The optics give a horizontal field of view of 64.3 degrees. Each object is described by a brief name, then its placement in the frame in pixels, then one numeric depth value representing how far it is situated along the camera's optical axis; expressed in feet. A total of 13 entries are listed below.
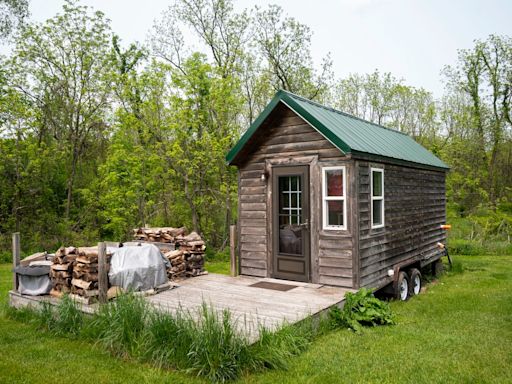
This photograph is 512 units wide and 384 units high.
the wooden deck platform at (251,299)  19.35
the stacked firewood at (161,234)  31.37
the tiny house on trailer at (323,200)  24.61
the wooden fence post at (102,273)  21.85
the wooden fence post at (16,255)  25.02
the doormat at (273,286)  24.98
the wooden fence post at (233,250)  29.73
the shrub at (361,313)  20.85
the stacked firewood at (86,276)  21.94
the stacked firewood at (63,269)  23.29
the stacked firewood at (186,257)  28.60
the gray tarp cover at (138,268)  22.77
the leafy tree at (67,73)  52.80
